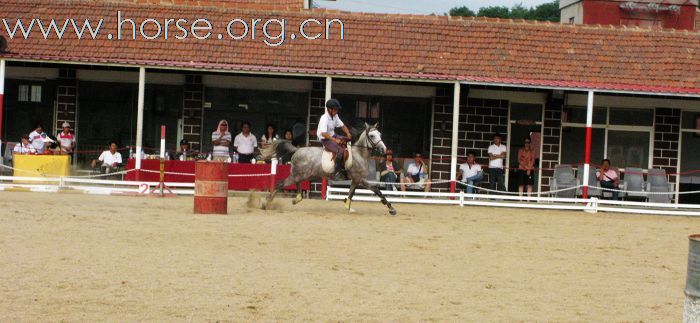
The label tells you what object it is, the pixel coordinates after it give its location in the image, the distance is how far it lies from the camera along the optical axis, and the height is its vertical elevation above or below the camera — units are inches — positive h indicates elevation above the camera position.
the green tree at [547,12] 3361.2 +401.5
